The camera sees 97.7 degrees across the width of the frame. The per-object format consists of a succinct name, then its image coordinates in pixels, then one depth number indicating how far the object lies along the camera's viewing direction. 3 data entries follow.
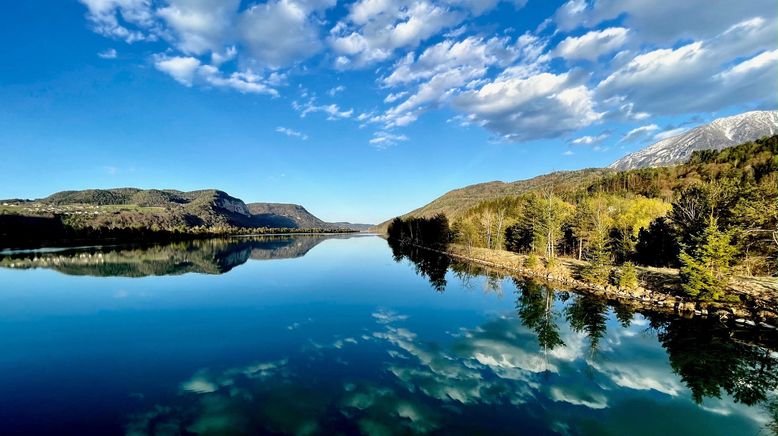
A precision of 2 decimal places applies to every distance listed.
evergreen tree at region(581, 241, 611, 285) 43.94
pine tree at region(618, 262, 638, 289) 39.41
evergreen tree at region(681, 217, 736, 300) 29.89
